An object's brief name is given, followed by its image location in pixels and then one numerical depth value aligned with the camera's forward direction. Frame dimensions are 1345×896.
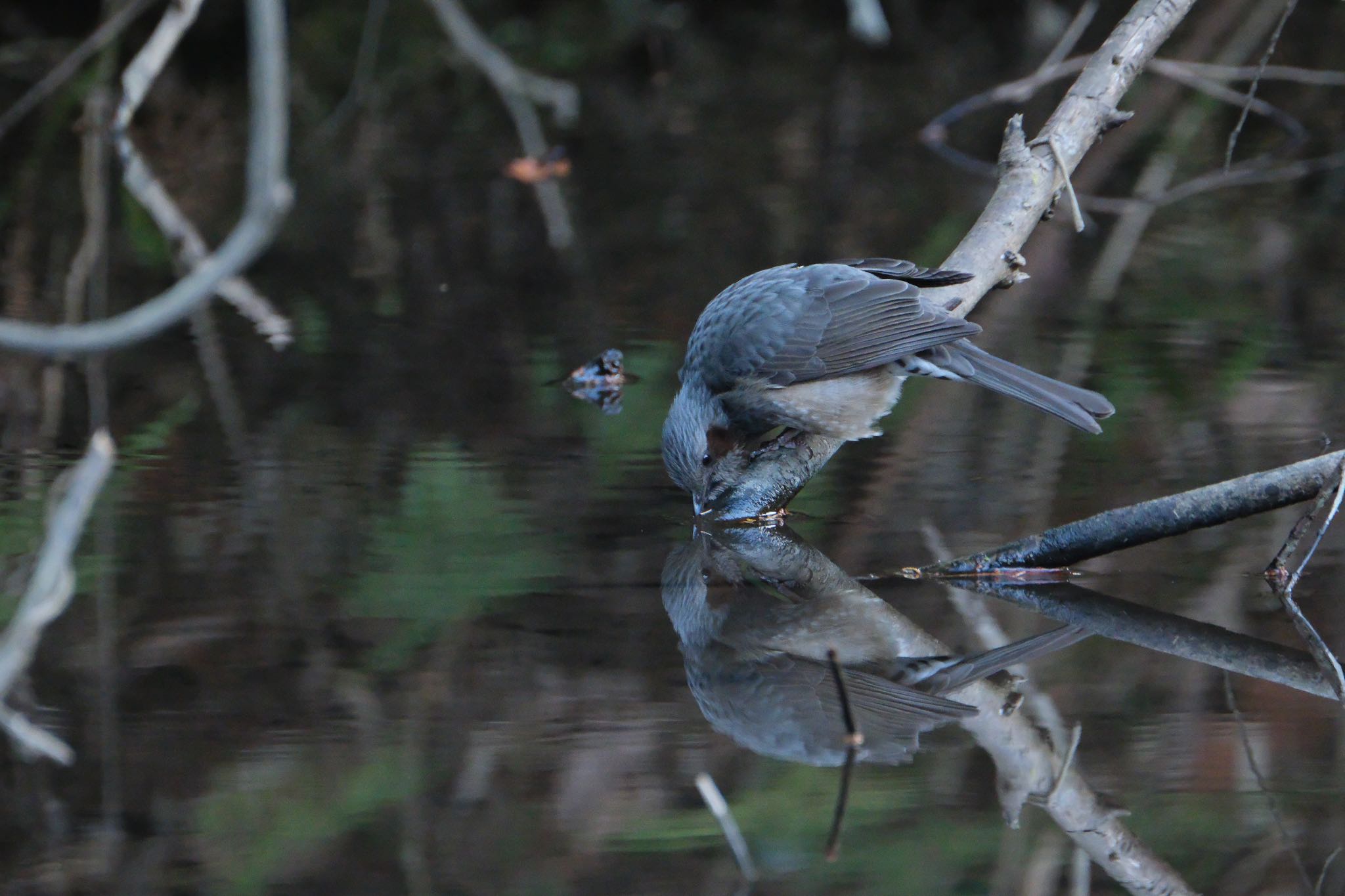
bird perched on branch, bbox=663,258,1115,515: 8.73
